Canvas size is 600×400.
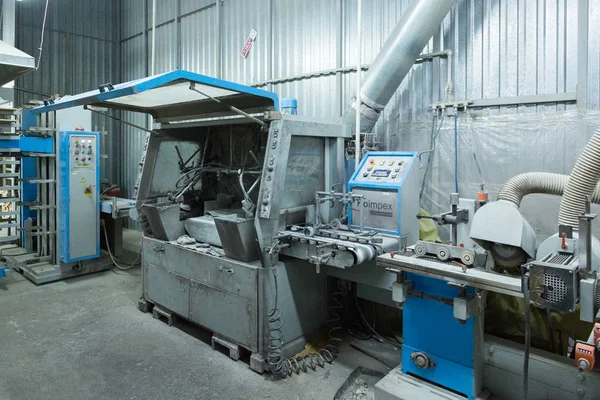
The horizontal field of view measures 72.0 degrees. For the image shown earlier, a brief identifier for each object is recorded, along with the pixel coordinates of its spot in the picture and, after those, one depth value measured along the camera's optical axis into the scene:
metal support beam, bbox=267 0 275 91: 4.31
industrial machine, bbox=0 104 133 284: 4.25
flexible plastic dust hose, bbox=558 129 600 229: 1.64
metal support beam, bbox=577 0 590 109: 2.38
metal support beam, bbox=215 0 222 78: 4.89
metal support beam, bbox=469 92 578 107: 2.45
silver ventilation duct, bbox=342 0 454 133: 2.69
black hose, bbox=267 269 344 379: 2.50
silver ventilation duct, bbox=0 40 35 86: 2.73
